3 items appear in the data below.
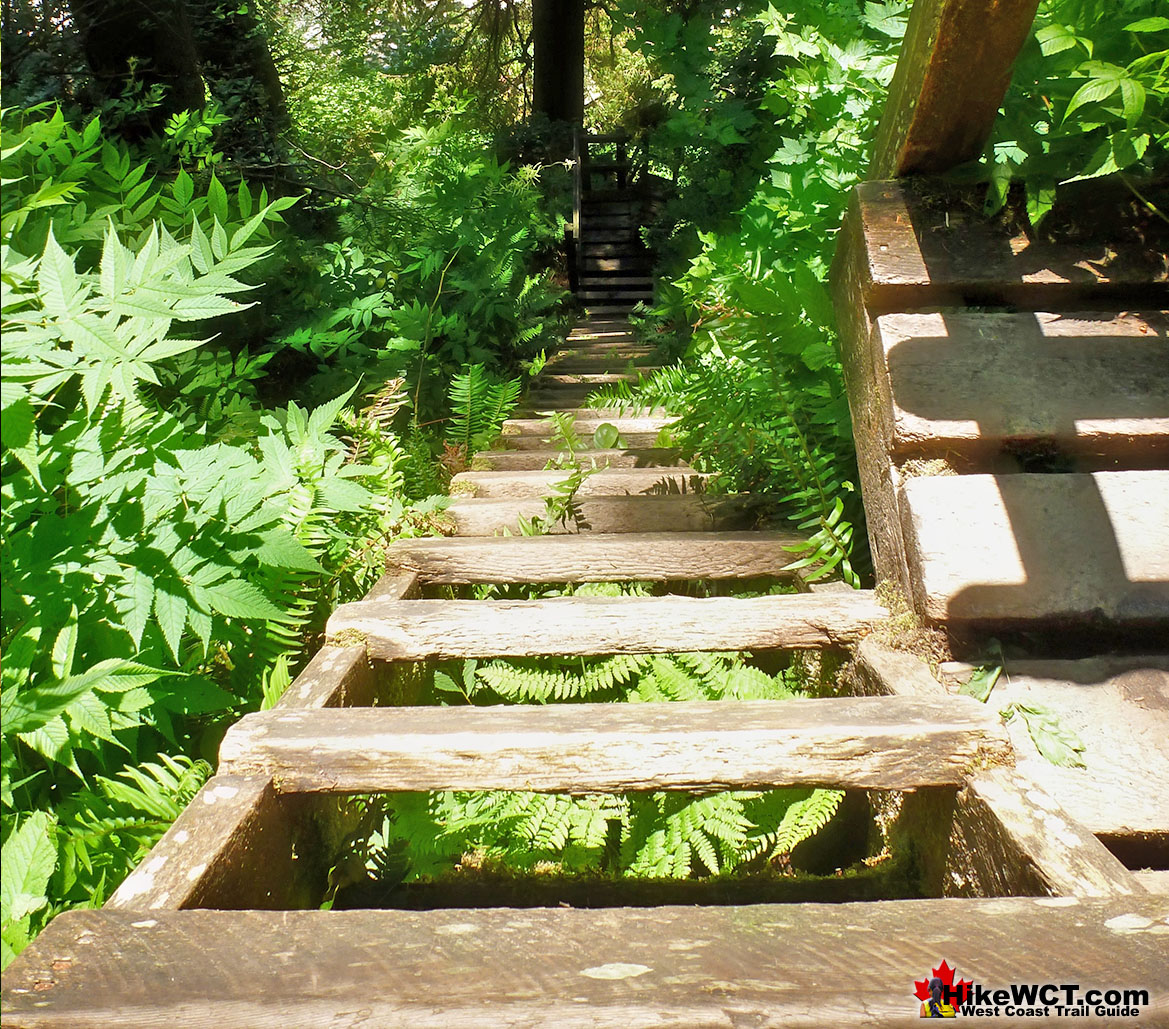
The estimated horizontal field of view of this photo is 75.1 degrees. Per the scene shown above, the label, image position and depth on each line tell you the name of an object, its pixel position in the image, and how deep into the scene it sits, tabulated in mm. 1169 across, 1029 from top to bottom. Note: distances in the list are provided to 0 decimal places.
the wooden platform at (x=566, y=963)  877
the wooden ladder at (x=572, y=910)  906
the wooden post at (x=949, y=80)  1939
